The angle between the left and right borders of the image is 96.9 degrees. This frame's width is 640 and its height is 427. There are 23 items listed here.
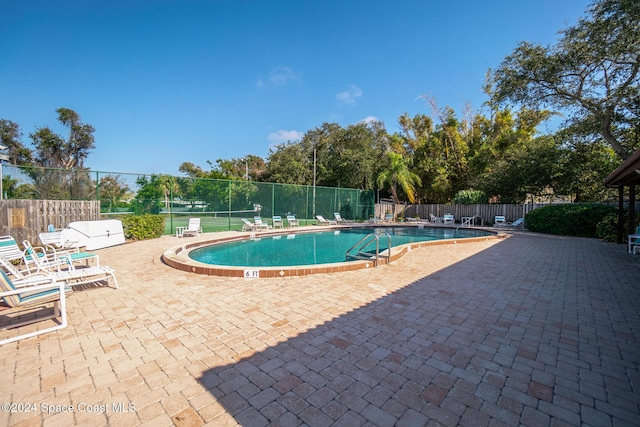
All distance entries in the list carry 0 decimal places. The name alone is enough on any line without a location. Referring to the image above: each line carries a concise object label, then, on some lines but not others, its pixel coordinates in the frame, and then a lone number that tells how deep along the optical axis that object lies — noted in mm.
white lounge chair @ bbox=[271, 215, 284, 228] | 13598
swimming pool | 5105
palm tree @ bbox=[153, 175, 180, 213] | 10672
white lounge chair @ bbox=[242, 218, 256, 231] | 12086
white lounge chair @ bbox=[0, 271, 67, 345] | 2676
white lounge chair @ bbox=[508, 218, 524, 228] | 14750
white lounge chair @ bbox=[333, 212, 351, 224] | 16700
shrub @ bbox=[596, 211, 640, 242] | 9431
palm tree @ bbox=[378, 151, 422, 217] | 18328
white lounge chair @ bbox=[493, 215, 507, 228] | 15586
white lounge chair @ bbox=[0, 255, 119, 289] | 3207
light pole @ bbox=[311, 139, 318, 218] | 16292
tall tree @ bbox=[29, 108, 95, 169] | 25109
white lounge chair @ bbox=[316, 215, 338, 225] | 15844
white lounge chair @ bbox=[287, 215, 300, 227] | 14141
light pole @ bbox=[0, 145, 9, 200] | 5479
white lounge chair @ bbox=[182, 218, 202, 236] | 10656
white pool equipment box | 7125
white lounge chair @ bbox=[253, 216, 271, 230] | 12359
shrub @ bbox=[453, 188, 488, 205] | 17688
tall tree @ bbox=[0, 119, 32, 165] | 23981
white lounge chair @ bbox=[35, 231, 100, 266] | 5087
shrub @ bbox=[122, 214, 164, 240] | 8984
